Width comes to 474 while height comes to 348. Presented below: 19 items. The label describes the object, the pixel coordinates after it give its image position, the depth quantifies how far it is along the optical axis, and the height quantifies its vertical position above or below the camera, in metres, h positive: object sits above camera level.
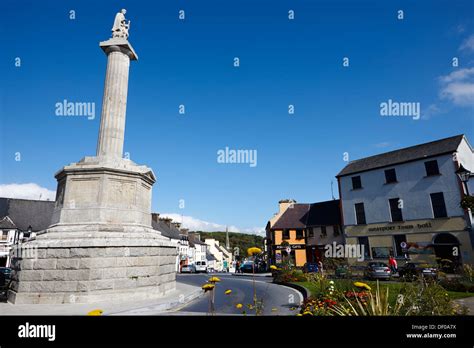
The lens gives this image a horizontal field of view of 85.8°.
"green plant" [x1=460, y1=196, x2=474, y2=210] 12.63 +1.52
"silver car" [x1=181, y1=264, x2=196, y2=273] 36.22 -4.40
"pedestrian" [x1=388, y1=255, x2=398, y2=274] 22.69 -2.70
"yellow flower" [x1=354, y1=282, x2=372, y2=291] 4.44 -0.87
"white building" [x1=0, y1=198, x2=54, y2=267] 35.12 +3.01
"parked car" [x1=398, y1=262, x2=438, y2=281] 16.25 -2.39
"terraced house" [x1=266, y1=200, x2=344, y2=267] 34.94 +0.68
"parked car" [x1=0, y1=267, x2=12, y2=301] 10.23 -1.87
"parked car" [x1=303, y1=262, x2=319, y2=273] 24.80 -3.02
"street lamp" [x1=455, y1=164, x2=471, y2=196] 13.84 +3.12
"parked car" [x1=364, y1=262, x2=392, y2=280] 19.30 -2.79
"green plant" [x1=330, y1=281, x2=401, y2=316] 4.34 -1.36
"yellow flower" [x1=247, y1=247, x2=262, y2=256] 4.34 -0.25
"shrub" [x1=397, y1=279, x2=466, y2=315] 4.70 -1.31
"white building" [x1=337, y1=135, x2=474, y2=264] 23.25 +3.11
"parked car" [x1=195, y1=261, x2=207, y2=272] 39.66 -4.58
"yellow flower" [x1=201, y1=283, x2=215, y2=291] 3.82 -0.74
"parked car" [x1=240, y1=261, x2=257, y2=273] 36.77 -4.46
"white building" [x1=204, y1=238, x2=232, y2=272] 79.22 -5.45
